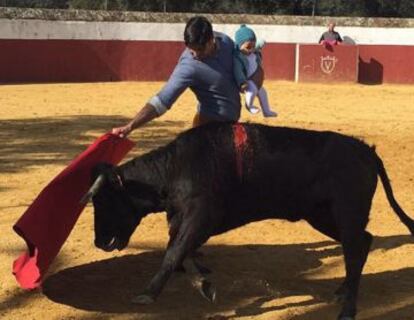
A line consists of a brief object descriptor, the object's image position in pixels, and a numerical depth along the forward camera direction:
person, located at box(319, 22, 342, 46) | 19.02
